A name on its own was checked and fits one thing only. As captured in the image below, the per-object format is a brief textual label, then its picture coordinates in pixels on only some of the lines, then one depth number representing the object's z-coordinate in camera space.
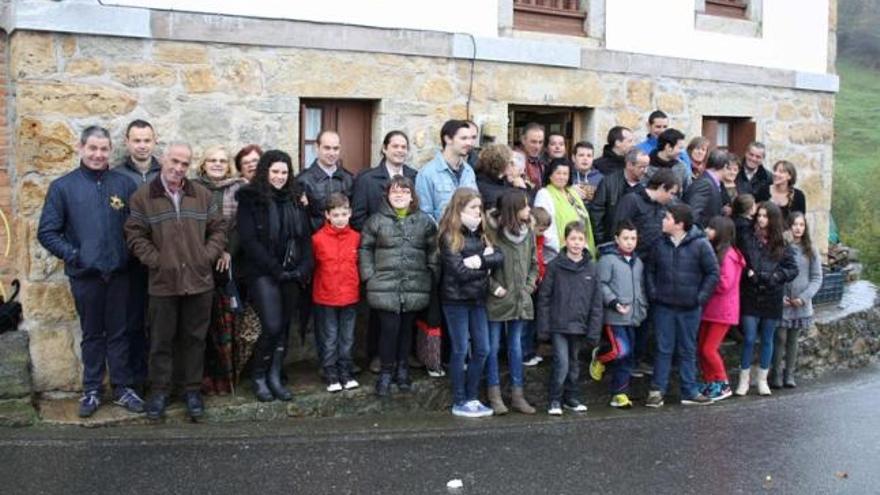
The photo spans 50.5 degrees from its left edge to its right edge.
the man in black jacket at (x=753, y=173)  8.55
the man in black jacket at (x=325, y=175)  6.68
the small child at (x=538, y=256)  6.87
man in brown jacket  5.73
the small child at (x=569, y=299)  6.60
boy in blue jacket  6.91
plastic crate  10.00
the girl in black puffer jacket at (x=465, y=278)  6.28
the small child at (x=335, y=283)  6.36
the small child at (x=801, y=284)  7.76
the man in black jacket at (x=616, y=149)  8.11
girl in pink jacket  7.29
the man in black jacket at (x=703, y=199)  7.70
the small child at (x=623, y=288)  6.86
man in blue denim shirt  6.91
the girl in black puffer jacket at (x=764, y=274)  7.43
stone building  6.26
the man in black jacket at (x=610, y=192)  7.52
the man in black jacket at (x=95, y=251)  5.77
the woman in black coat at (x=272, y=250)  6.09
